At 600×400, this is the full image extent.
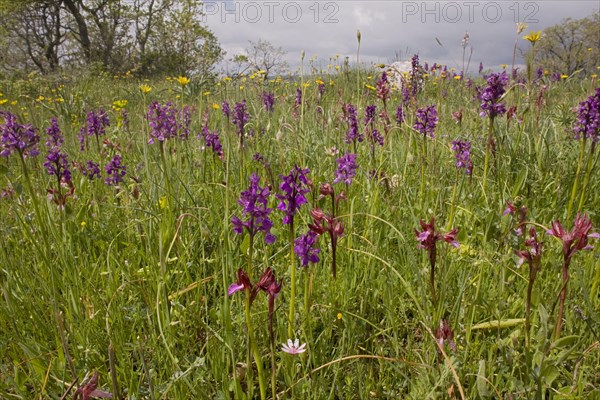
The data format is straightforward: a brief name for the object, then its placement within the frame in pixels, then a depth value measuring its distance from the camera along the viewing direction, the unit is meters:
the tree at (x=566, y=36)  30.84
